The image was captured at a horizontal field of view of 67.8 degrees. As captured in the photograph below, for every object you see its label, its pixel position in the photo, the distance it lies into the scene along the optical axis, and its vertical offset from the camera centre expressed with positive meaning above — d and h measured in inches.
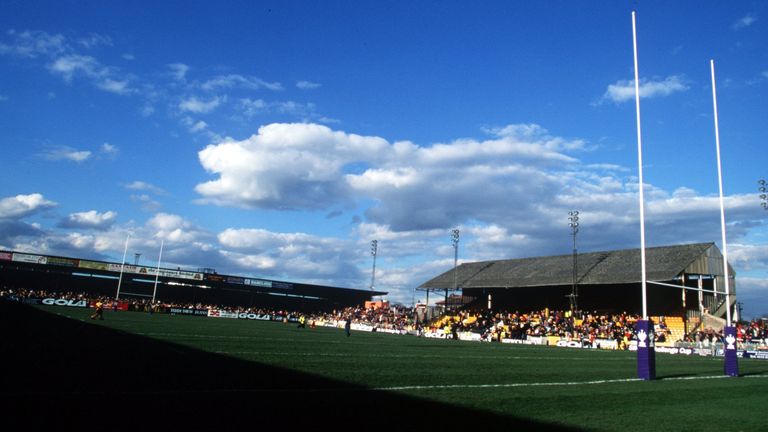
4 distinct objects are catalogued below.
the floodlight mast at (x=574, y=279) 1938.5 +201.5
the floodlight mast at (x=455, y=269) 2524.1 +269.2
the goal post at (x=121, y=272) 2844.5 +184.9
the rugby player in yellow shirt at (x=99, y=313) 1286.9 -10.8
